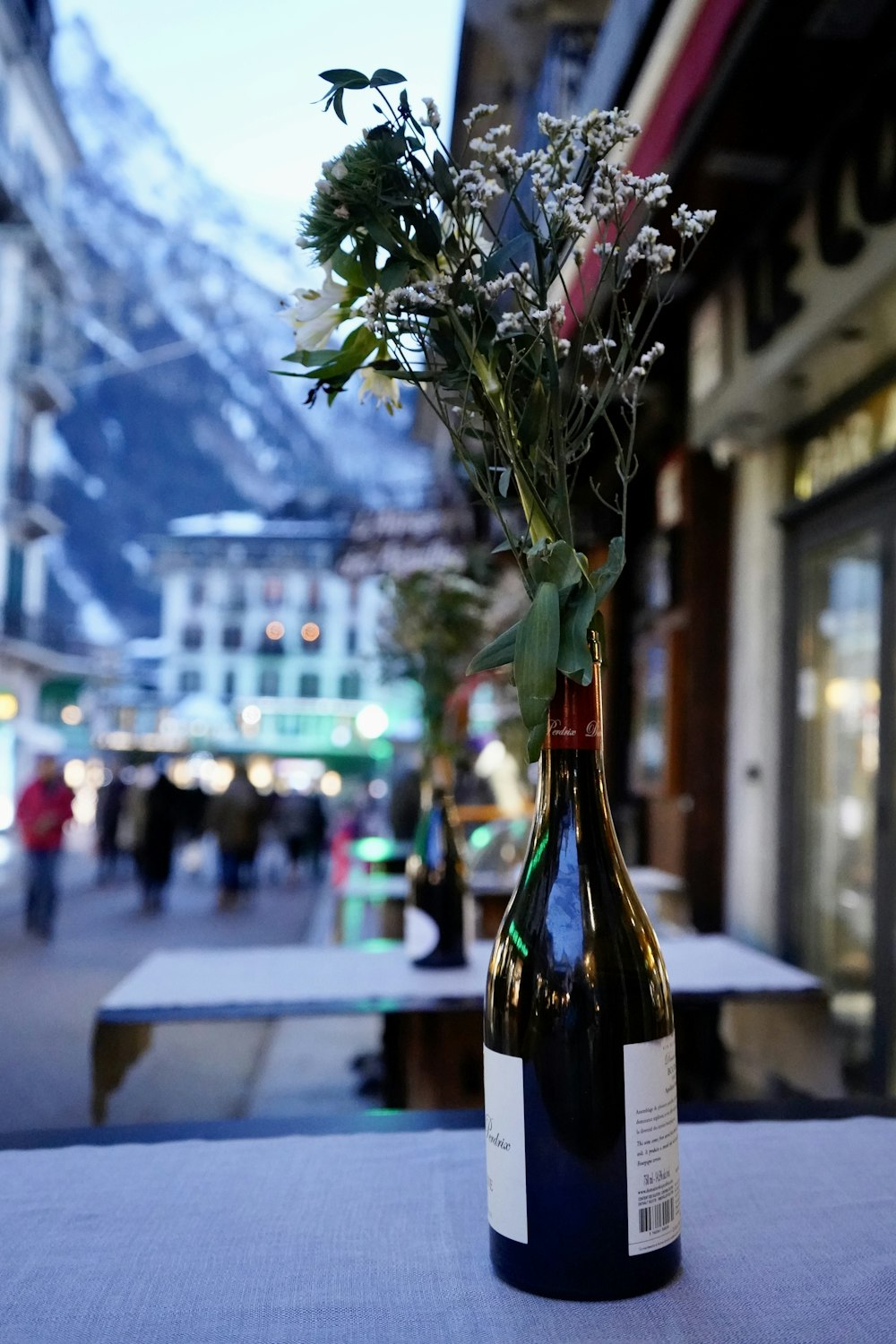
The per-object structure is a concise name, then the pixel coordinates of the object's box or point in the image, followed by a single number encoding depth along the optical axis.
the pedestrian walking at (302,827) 16.80
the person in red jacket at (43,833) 9.55
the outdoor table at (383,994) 2.30
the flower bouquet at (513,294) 0.90
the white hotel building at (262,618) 55.72
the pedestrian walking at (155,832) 12.45
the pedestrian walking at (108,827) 15.70
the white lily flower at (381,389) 1.07
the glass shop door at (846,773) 3.79
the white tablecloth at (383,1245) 0.81
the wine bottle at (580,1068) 0.84
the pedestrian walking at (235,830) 13.58
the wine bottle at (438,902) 2.67
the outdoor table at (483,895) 4.11
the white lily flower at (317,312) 1.00
